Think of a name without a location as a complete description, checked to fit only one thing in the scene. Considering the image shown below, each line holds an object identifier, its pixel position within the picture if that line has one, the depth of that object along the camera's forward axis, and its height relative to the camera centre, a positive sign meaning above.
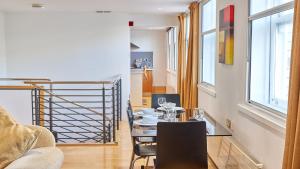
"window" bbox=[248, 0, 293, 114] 2.72 +0.15
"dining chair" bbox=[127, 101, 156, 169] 3.48 -0.84
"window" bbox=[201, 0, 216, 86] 5.15 +0.45
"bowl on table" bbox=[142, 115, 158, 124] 3.33 -0.49
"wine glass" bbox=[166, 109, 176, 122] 3.41 -0.46
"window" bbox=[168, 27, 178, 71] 9.42 +0.58
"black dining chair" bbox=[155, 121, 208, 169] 2.75 -0.61
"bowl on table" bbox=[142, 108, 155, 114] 3.78 -0.46
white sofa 2.11 -0.57
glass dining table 2.95 -0.56
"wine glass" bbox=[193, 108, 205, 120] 3.44 -0.45
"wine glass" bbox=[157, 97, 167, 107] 3.95 -0.36
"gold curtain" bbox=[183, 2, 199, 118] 5.88 +0.15
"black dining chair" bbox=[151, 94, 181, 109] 4.57 -0.39
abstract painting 3.76 +0.39
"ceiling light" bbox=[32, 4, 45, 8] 6.27 +1.18
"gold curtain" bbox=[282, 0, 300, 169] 1.88 -0.23
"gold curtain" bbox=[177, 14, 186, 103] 7.25 +0.34
